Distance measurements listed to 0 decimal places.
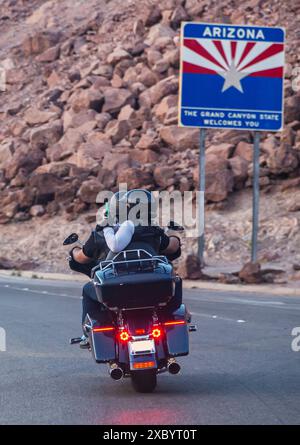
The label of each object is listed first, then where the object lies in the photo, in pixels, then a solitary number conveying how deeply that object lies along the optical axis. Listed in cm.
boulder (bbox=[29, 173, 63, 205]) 3672
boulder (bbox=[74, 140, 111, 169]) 3753
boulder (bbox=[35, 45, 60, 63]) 4856
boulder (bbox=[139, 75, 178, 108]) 3912
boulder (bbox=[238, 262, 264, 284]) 2406
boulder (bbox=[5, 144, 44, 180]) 3897
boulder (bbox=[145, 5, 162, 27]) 4562
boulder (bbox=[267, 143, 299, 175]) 3259
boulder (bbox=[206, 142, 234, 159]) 3353
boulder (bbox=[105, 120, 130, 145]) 3850
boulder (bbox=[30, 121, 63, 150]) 4072
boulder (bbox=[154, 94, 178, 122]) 3825
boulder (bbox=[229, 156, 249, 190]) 3300
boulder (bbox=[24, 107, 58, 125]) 4294
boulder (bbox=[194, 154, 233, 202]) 3238
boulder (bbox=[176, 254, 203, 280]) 2553
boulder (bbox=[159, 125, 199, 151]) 3616
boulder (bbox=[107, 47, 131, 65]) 4319
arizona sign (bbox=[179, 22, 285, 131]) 2594
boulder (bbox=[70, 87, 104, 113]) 4078
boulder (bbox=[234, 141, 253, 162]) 3350
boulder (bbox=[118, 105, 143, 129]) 3872
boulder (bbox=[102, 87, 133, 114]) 4009
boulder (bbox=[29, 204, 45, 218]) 3706
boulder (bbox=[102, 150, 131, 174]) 3594
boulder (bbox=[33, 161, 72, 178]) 3731
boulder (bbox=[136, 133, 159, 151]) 3672
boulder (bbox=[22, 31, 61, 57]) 4997
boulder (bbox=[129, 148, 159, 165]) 3634
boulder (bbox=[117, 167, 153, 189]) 3400
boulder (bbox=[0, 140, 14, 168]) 4028
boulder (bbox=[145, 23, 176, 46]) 4359
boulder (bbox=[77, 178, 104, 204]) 3528
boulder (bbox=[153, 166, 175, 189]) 3394
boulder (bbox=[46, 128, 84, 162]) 3909
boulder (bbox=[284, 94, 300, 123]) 3444
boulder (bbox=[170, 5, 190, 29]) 4456
